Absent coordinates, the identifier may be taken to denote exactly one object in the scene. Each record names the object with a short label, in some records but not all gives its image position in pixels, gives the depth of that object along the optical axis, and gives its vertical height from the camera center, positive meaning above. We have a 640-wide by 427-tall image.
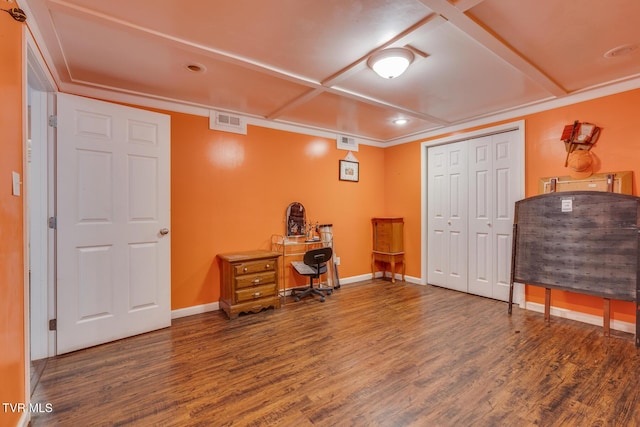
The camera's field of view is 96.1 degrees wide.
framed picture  4.80 +0.69
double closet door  3.79 +0.00
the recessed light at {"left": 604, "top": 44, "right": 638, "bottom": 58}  2.22 +1.30
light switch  1.51 +0.14
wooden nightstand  3.28 -0.85
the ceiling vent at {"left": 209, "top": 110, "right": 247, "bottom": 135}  3.52 +1.11
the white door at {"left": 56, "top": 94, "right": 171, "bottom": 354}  2.47 -0.12
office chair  3.70 -0.76
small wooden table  4.83 -0.82
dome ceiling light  2.20 +1.19
